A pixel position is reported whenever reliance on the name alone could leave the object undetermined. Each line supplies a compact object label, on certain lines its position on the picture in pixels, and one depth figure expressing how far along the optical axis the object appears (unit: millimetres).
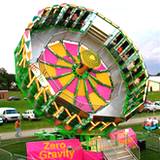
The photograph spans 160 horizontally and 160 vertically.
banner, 9995
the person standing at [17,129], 16298
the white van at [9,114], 21343
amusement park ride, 10256
